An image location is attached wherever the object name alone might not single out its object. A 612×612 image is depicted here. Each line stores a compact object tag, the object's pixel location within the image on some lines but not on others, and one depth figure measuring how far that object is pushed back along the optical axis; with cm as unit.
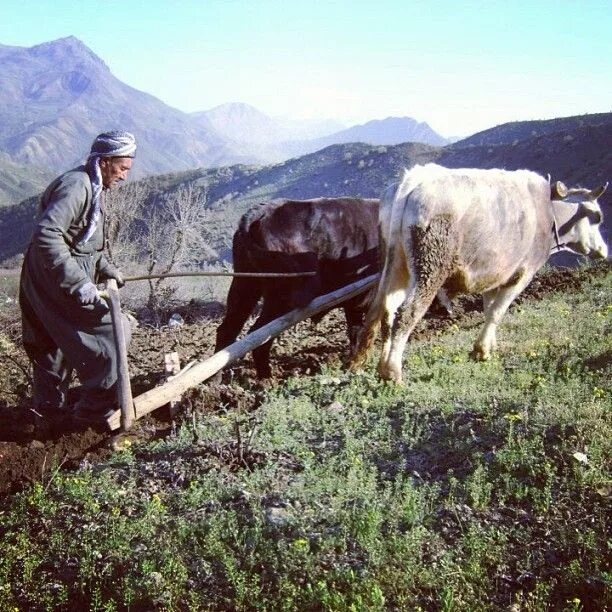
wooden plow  430
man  431
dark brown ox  608
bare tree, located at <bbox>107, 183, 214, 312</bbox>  1636
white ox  527
